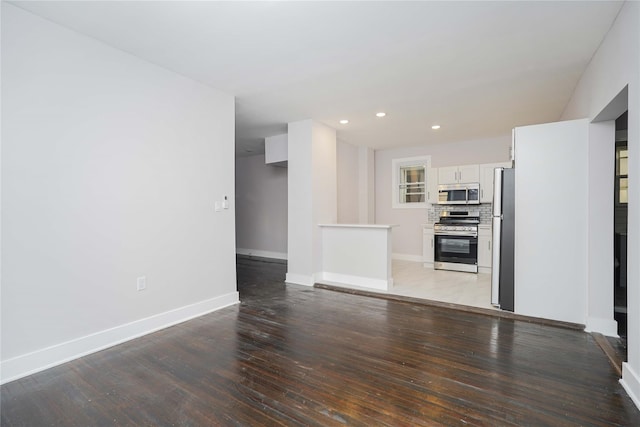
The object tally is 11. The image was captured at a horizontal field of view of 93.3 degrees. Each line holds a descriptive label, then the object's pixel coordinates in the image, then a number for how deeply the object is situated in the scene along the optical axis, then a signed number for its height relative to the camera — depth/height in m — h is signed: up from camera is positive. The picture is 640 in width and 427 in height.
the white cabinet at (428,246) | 5.91 -0.72
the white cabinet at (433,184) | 6.19 +0.52
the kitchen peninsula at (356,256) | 4.37 -0.70
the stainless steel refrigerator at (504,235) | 3.32 -0.29
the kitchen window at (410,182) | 6.75 +0.64
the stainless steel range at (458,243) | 5.50 -0.63
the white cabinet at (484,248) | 5.41 -0.71
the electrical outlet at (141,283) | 2.82 -0.69
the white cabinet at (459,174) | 5.75 +0.68
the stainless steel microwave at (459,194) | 5.74 +0.30
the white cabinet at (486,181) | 5.59 +0.53
